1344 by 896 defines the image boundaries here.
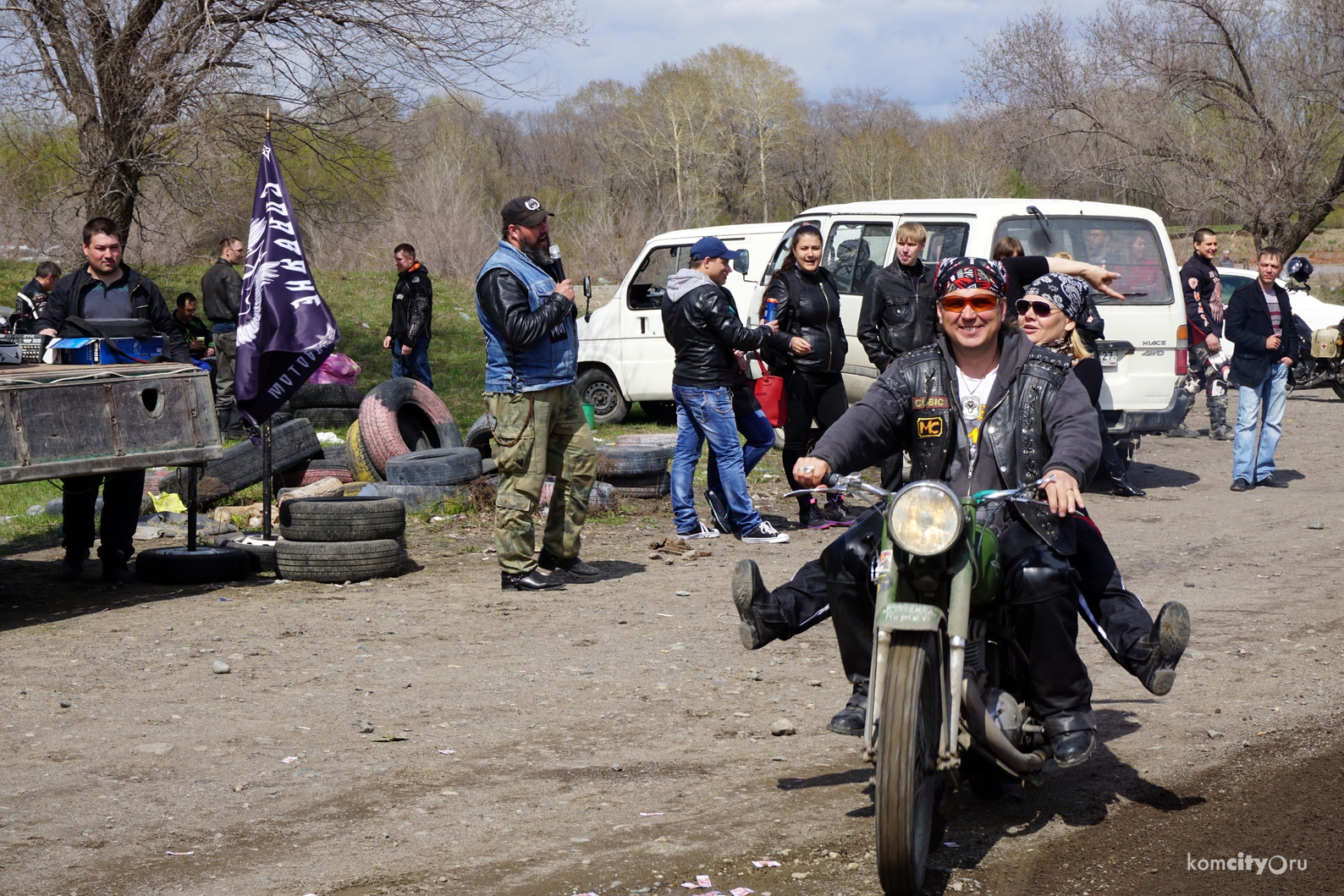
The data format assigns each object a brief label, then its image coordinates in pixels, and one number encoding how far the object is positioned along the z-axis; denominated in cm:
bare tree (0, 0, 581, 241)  1579
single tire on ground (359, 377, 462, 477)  1145
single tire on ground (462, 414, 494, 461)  1209
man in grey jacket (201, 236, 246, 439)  1603
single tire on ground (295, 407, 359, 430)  1522
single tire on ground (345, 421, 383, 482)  1151
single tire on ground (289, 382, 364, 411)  1514
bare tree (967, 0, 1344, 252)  2422
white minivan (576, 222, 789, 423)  1489
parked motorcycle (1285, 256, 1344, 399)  1886
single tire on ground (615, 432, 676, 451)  1199
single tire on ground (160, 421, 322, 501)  1107
